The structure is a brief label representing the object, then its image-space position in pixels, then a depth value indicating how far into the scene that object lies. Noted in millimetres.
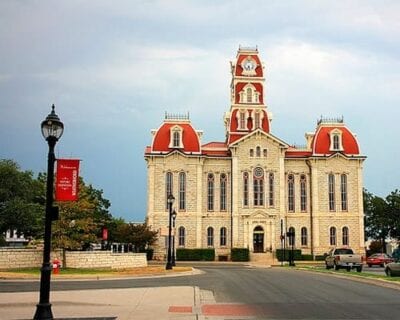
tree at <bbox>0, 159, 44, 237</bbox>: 54938
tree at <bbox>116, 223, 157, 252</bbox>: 69188
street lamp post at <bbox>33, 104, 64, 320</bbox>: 13307
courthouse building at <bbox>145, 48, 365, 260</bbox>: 74500
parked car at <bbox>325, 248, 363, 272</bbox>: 41781
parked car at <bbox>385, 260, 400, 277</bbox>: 31406
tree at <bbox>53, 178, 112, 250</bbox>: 37094
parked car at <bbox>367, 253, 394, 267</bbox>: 55656
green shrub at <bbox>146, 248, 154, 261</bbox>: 72812
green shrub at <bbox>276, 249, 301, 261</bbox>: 72062
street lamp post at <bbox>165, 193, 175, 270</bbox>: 40303
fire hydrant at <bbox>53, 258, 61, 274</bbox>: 32525
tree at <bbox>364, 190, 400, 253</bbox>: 91881
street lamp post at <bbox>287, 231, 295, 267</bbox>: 58684
